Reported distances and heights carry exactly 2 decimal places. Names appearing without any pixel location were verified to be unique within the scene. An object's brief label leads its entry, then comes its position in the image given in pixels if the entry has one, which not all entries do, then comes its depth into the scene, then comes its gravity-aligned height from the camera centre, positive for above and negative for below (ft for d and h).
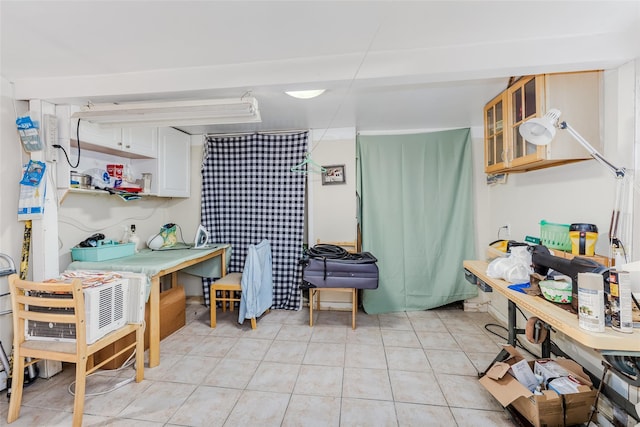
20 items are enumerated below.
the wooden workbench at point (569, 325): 3.34 -1.53
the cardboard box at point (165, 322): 6.73 -3.18
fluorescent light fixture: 5.98 +2.33
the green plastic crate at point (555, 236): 5.69 -0.51
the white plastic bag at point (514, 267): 5.34 -1.09
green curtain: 9.91 -0.11
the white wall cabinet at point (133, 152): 6.53 +1.89
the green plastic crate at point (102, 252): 7.14 -0.98
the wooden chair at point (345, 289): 8.86 -2.43
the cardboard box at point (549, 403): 4.45 -3.20
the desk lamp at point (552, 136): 4.57 +1.34
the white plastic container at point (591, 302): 3.48 -1.17
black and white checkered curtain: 10.17 +0.57
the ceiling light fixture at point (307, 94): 6.67 +2.97
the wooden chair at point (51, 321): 4.82 -2.02
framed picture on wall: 10.18 +1.45
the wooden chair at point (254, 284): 8.50 -2.25
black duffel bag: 8.41 -1.81
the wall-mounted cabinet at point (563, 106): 5.31 +2.12
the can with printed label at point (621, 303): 3.49 -1.18
